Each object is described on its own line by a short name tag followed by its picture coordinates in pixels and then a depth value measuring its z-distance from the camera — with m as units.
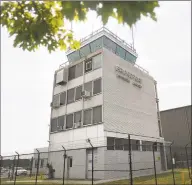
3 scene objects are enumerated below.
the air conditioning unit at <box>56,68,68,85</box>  29.78
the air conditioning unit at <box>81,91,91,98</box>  25.75
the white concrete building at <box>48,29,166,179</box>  23.66
